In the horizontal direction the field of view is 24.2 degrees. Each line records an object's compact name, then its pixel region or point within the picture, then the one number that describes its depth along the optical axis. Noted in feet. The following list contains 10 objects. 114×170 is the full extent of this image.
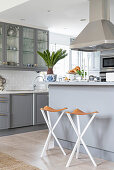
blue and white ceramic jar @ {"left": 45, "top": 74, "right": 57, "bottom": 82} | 14.78
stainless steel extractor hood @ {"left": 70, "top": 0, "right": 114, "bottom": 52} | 15.02
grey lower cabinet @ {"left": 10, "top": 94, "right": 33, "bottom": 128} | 19.60
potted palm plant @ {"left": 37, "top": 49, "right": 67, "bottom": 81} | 14.76
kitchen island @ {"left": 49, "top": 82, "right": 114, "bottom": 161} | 12.15
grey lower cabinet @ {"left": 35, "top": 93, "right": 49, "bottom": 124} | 21.07
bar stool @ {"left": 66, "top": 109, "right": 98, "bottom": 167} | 11.54
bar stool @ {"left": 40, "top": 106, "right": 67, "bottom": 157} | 13.00
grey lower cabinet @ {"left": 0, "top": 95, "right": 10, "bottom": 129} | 19.01
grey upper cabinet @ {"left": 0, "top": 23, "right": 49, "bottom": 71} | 20.18
